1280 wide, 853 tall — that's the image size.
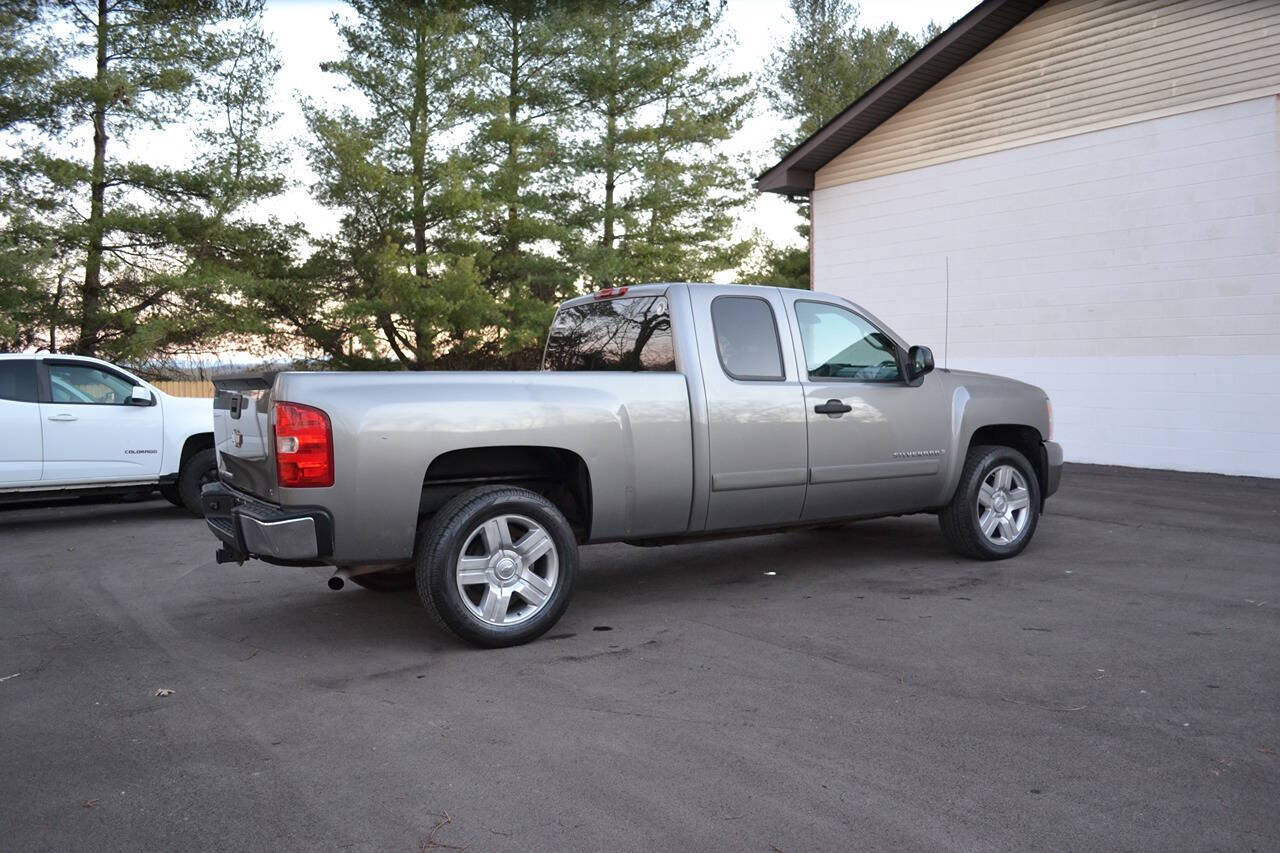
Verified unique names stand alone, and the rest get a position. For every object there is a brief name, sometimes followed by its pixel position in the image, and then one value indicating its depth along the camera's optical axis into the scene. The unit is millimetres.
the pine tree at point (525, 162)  26000
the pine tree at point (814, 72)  30828
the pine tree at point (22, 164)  17500
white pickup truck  9977
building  12914
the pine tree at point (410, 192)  24031
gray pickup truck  5039
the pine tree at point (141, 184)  18531
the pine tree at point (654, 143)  27625
